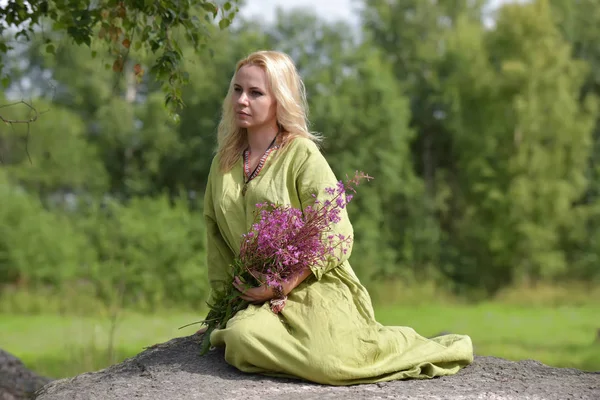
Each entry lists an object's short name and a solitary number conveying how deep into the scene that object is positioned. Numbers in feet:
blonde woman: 13.93
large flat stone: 13.52
